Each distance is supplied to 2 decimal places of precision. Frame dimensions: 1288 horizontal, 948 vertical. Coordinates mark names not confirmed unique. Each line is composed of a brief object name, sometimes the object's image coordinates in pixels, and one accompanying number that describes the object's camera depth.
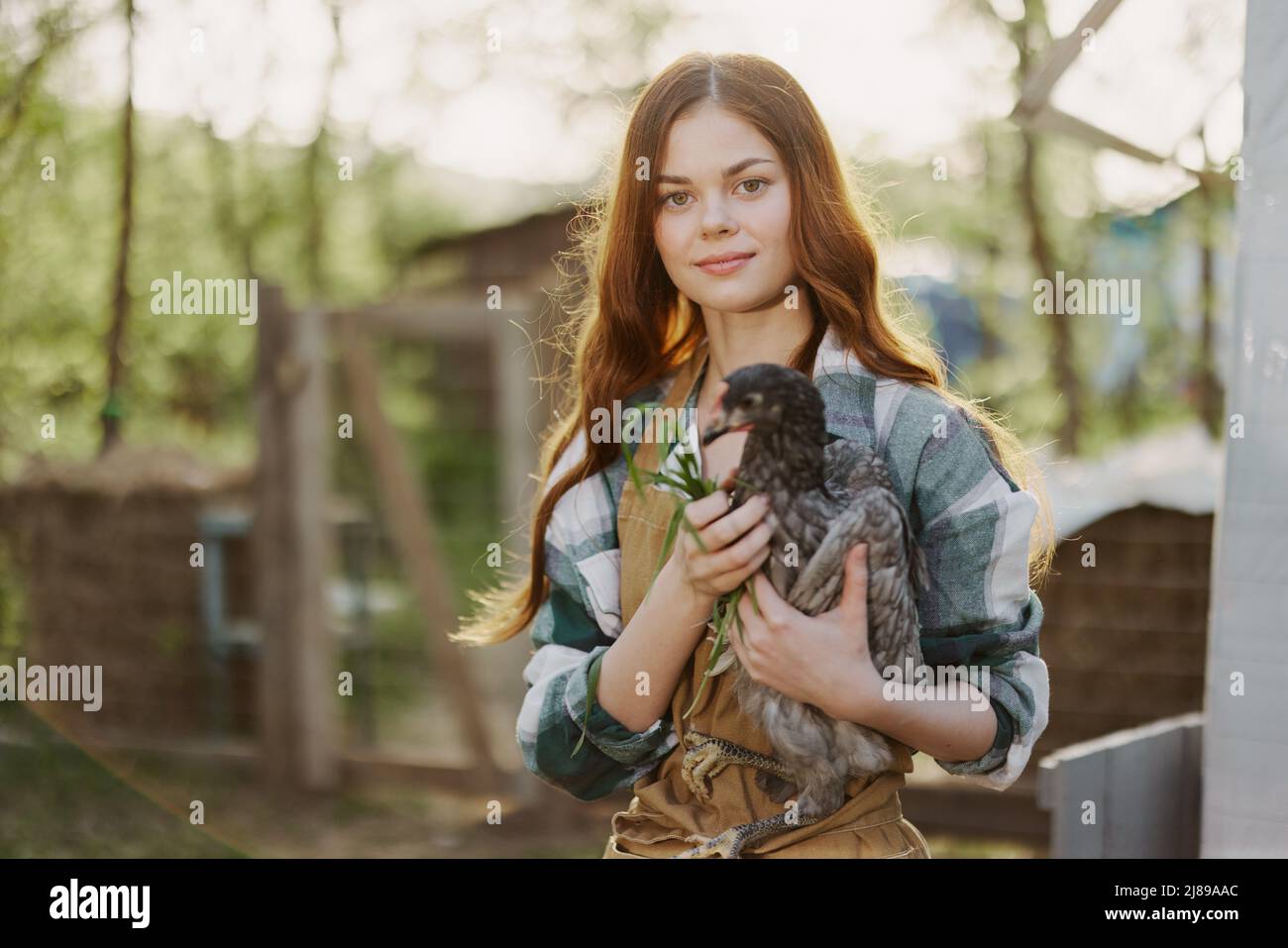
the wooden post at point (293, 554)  5.44
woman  1.78
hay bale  5.87
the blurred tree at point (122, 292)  4.54
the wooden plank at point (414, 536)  5.17
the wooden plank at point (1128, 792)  2.77
